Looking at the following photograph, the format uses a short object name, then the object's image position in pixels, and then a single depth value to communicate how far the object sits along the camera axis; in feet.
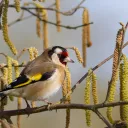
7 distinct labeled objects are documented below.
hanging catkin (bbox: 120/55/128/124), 13.98
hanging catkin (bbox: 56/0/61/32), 21.18
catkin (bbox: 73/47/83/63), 16.58
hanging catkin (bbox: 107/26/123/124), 13.60
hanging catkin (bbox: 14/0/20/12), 17.14
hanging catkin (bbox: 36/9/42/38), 21.50
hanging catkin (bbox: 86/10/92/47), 19.66
